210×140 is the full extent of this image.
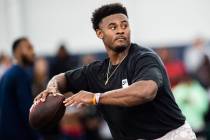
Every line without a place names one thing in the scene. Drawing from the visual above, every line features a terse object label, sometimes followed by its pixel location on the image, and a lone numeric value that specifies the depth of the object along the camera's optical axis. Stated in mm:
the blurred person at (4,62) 23956
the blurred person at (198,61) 20787
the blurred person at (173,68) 20723
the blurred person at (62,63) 21469
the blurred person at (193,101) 19848
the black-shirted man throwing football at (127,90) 10016
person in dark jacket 14805
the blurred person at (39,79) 19797
